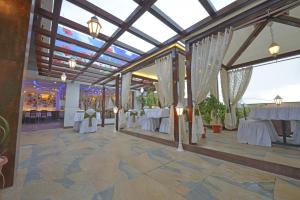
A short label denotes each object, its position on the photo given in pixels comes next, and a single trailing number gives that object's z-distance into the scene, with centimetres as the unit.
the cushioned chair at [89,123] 589
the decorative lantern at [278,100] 526
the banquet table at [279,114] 277
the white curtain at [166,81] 371
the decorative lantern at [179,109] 322
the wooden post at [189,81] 335
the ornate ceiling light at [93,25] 231
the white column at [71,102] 800
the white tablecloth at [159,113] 506
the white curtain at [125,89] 596
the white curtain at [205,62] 286
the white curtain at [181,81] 376
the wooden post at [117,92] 649
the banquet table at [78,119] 611
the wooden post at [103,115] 792
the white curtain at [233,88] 545
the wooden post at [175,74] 371
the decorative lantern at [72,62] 426
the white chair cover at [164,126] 516
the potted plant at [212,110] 447
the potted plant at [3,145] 157
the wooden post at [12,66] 162
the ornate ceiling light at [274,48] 327
